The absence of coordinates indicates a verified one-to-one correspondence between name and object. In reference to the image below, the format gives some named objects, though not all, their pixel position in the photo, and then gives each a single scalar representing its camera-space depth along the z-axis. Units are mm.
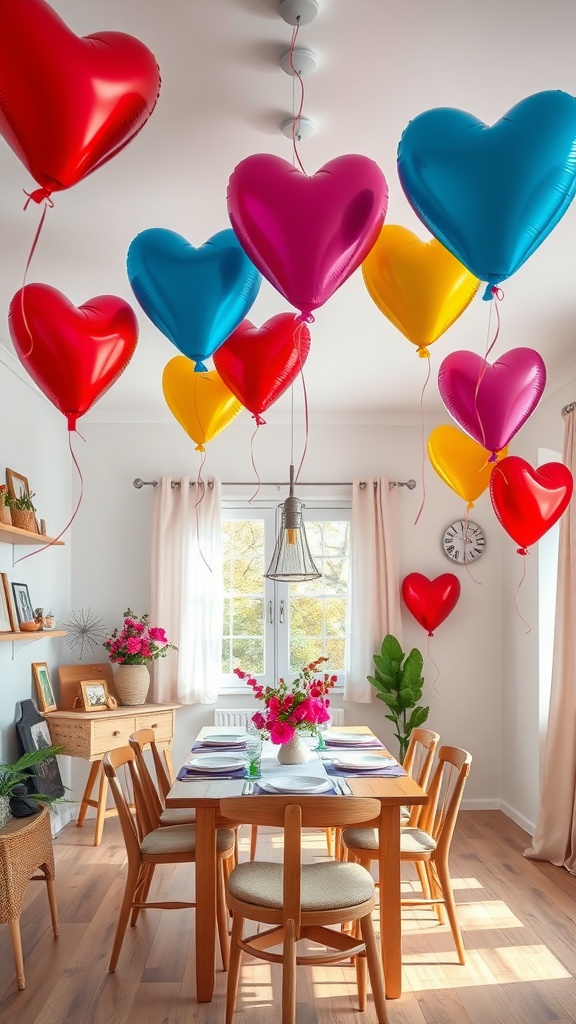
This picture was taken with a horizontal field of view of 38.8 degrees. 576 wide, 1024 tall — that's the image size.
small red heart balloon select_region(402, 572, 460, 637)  5559
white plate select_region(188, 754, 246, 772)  3350
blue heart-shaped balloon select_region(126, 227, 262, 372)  2320
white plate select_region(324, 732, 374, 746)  3922
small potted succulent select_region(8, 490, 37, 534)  4160
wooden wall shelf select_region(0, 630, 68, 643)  3874
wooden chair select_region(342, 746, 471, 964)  3166
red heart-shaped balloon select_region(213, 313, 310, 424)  2684
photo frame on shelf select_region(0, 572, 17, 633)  4160
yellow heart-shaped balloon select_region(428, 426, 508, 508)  3766
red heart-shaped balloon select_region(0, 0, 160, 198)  1472
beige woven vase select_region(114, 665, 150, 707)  5277
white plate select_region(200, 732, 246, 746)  3912
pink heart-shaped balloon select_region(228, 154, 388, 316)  1874
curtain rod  5719
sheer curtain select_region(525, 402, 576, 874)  4371
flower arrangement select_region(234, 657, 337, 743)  3307
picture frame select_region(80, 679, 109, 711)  5062
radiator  5586
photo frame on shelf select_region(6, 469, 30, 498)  4436
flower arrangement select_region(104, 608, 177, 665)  5262
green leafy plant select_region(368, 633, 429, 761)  5367
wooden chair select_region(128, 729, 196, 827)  3520
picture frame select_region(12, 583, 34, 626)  4457
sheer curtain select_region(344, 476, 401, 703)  5613
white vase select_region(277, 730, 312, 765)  3457
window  5762
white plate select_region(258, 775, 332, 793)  2963
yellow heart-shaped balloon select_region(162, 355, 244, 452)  3207
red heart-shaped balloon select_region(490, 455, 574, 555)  3402
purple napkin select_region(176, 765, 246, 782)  3242
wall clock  5781
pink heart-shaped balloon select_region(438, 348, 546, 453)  2906
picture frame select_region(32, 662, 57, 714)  4852
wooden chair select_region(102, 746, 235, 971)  3115
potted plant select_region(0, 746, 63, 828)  3131
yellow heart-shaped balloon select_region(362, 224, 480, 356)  2393
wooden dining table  2896
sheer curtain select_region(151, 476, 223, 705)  5531
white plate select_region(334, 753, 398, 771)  3385
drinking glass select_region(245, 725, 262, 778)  3217
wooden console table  4754
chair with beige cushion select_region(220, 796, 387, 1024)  2508
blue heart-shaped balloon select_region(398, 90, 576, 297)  1766
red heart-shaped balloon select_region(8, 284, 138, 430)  2369
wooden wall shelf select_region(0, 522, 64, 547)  3890
